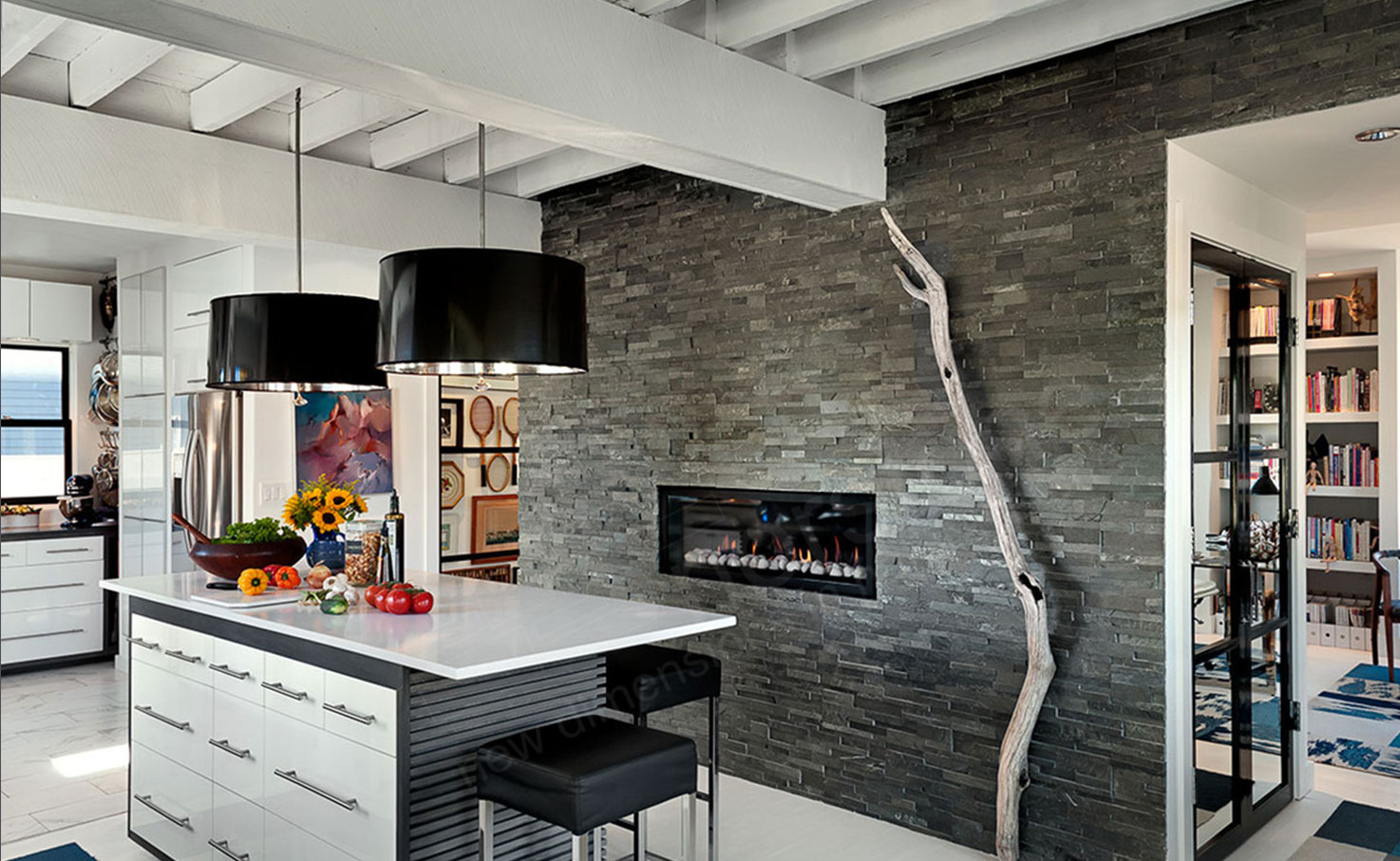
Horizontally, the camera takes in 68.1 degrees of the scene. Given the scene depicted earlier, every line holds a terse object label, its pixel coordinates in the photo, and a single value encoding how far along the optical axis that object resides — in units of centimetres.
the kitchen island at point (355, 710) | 261
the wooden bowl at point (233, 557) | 353
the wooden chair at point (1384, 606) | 563
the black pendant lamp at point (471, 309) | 255
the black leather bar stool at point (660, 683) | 309
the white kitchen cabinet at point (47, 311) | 664
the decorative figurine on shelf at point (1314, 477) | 689
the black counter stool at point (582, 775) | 233
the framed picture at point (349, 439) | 541
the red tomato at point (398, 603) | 309
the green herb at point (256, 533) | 359
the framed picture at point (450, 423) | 673
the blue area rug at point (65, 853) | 356
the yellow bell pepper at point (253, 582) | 334
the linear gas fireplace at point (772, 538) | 391
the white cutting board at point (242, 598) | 319
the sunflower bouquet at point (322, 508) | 365
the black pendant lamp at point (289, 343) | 328
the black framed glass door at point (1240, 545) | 333
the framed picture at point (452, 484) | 675
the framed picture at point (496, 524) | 693
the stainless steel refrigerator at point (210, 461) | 532
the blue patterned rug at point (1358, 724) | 453
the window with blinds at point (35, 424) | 699
